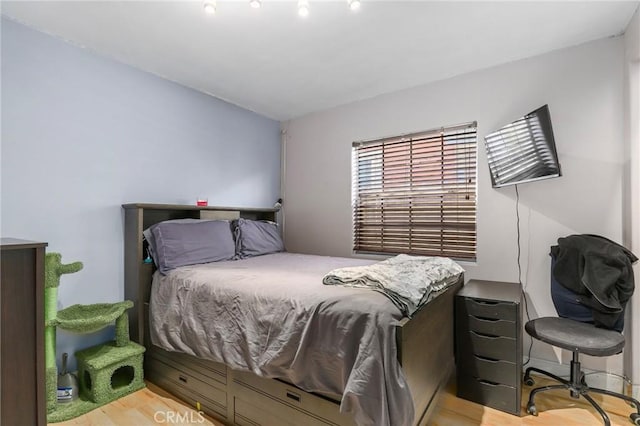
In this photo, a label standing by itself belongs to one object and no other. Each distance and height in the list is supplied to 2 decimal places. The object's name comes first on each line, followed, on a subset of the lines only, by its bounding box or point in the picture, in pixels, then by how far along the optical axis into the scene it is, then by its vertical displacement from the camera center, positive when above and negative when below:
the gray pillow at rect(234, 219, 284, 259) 2.93 -0.25
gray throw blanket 1.46 -0.37
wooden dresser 1.20 -0.48
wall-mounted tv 2.21 +0.47
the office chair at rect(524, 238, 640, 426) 1.76 -0.65
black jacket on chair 1.86 -0.39
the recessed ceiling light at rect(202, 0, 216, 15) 1.75 +1.20
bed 1.39 -0.83
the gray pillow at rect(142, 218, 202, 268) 2.36 -0.23
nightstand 1.88 -0.86
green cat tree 1.85 -0.96
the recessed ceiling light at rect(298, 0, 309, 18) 1.77 +1.21
